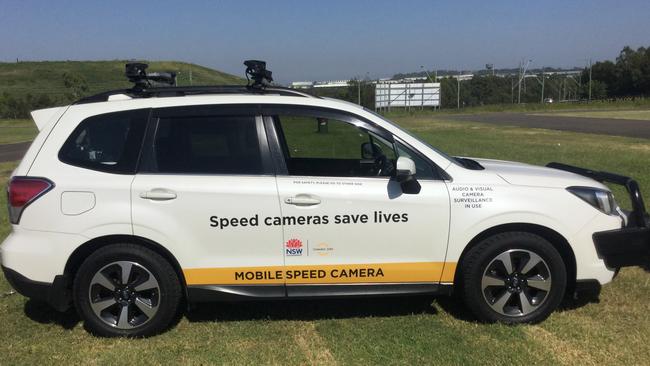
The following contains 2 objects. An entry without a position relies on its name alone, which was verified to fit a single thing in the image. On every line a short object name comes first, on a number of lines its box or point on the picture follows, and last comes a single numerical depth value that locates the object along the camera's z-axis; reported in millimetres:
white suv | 3840
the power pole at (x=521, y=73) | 79438
